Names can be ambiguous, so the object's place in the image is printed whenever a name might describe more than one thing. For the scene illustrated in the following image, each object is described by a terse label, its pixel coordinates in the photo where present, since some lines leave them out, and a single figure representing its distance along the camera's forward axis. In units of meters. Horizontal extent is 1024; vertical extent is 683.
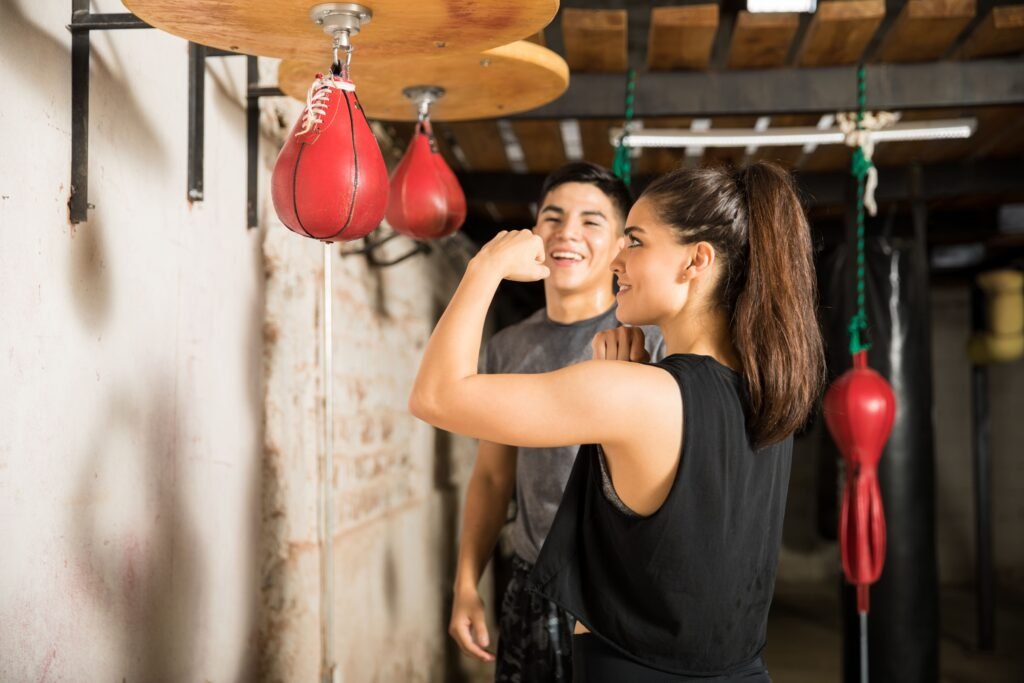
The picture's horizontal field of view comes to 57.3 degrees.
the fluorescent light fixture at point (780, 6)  2.63
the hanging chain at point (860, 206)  3.01
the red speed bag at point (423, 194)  2.09
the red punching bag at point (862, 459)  3.37
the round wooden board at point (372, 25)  1.23
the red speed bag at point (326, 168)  1.42
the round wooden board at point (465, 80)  1.71
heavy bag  4.11
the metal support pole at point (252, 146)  2.31
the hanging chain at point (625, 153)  2.73
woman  1.17
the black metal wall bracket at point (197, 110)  1.92
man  2.02
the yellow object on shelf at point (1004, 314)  6.27
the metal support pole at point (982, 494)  6.11
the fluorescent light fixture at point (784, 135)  3.22
